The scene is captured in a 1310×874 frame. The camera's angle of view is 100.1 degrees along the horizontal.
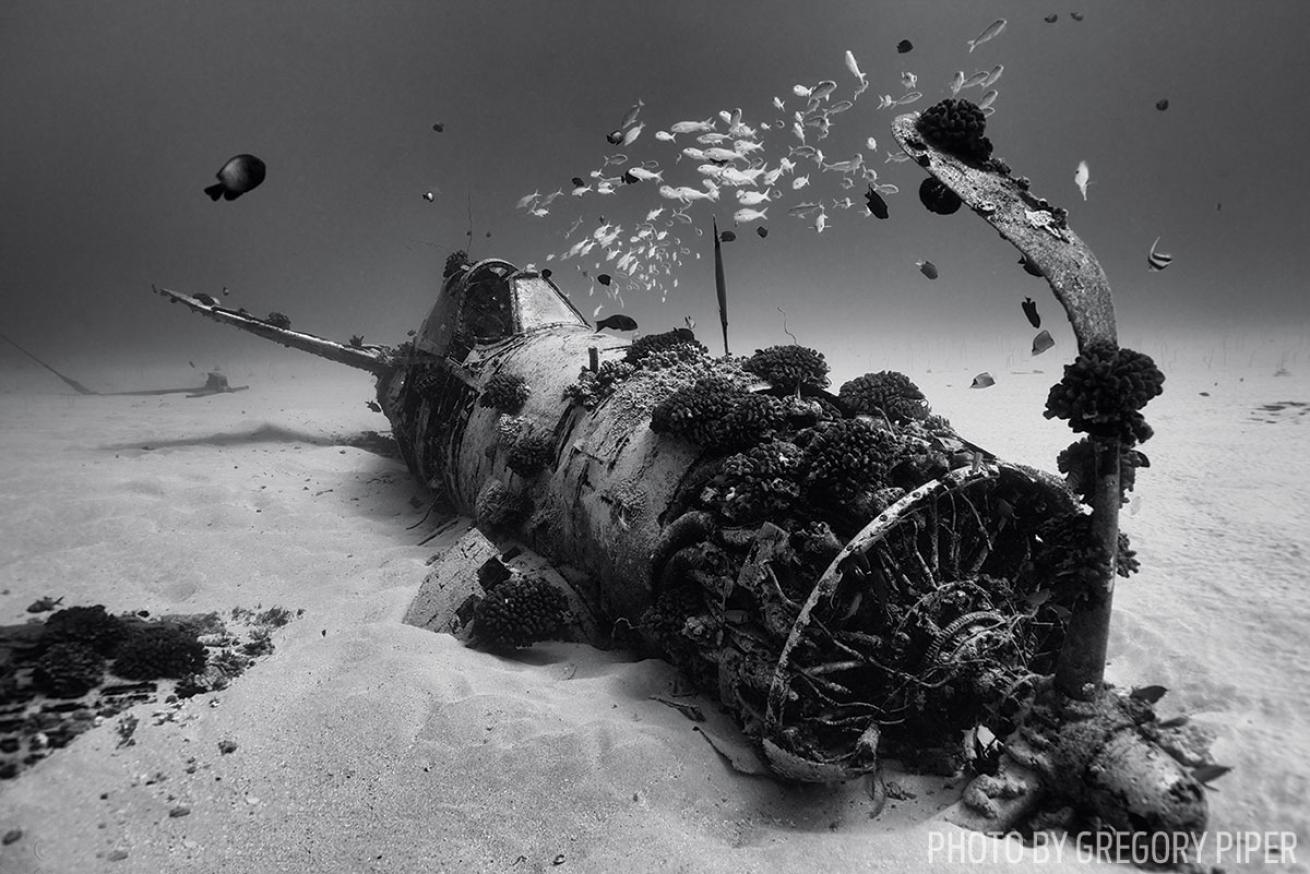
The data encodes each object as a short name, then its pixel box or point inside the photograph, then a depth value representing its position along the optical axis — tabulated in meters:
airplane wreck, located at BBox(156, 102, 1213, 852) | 2.93
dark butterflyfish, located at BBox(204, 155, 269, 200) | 3.70
